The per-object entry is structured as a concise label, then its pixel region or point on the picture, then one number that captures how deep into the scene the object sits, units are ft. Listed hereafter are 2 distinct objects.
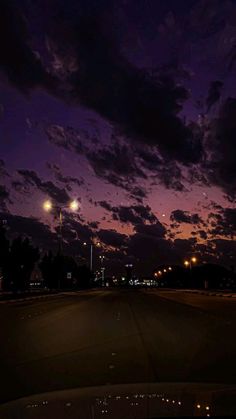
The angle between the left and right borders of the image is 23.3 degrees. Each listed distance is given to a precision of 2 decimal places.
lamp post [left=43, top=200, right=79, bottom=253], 229.76
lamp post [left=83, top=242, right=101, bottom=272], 451.03
